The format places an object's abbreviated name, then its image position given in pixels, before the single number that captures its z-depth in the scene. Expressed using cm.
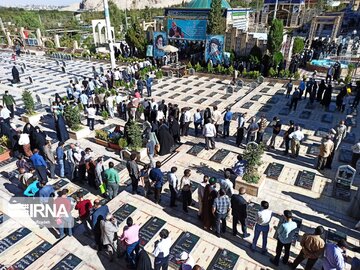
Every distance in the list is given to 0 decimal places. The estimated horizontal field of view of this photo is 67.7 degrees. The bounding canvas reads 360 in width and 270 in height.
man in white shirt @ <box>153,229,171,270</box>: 526
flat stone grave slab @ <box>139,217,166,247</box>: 699
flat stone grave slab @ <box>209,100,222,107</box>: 1619
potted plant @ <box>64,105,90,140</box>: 1220
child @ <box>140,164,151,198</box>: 795
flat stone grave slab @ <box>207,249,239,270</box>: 617
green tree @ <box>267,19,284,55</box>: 1958
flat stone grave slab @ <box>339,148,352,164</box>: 1024
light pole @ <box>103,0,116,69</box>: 1942
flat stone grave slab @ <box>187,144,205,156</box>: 1104
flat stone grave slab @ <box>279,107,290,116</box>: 1475
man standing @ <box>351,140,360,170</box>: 913
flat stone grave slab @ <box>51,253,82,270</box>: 623
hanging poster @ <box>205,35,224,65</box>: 2228
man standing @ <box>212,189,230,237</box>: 618
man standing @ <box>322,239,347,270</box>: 481
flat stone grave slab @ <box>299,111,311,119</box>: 1417
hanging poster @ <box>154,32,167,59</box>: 2497
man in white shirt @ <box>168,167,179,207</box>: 743
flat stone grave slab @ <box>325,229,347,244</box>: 621
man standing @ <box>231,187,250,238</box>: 622
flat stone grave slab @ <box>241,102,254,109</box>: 1562
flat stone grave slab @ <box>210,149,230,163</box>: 1060
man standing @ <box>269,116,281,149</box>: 1047
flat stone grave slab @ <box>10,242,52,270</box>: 639
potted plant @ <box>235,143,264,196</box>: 797
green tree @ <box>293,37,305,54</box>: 2445
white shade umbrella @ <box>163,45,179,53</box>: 2334
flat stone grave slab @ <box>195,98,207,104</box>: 1655
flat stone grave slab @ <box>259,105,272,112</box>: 1519
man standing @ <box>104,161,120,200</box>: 766
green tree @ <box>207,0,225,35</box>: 2205
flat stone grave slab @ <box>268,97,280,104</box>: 1636
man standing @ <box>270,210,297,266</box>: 553
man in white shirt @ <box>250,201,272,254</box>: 574
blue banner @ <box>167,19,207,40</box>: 2345
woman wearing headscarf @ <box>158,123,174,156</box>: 1050
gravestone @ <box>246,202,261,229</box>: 739
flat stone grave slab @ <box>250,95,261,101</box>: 1684
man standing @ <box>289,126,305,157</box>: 998
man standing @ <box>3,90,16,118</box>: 1397
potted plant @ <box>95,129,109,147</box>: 1170
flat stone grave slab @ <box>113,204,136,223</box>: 765
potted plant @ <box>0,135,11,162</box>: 1073
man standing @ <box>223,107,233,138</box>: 1146
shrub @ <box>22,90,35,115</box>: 1344
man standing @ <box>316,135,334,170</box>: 909
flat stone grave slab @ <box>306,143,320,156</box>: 1082
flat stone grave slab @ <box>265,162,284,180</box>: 951
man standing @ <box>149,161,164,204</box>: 757
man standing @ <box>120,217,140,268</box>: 557
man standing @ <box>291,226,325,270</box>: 513
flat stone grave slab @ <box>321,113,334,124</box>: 1365
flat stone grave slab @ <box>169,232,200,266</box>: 652
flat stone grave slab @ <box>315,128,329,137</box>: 1230
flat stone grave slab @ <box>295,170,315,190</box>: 898
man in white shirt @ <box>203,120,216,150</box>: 1064
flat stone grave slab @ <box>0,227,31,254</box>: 693
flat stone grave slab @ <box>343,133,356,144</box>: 1177
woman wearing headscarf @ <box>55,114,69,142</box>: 1148
